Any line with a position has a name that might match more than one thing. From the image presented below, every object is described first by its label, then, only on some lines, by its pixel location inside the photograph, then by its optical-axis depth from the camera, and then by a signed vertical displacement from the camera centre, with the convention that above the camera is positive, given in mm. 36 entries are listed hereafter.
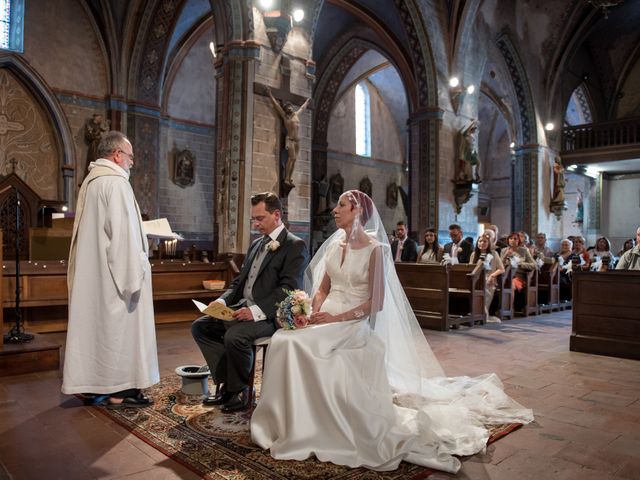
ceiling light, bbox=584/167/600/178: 20591 +2858
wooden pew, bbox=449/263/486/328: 8398 -785
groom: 3785 -458
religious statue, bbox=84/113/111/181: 13219 +2739
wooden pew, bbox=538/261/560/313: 10841 -829
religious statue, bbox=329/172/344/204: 19953 +2148
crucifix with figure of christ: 9539 +1938
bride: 3068 -886
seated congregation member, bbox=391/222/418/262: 9819 -50
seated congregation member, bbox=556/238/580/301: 11537 -447
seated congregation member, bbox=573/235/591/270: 11159 -160
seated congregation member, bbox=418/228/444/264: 9570 -97
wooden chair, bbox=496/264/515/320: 9211 -839
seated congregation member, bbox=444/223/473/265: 9758 -57
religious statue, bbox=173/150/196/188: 15891 +2228
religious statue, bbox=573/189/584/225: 21516 +1376
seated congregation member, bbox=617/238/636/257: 11094 +35
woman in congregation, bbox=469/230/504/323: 8898 -343
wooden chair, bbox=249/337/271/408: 3764 -710
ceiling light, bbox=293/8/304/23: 9391 +4025
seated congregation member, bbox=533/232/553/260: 12742 +53
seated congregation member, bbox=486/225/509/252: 10579 +20
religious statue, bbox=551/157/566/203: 18938 +2162
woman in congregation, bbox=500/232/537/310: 9891 -303
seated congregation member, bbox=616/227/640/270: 7059 -178
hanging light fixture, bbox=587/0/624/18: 11680 +5306
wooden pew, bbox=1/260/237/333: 6539 -621
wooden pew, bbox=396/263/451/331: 7949 -708
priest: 3764 -371
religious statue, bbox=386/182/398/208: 22484 +2066
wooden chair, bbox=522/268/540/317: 9914 -907
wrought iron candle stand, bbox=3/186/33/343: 5133 -902
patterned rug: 2830 -1203
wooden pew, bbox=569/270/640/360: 6137 -804
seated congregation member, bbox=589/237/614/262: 10084 -47
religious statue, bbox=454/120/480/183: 13785 +2270
